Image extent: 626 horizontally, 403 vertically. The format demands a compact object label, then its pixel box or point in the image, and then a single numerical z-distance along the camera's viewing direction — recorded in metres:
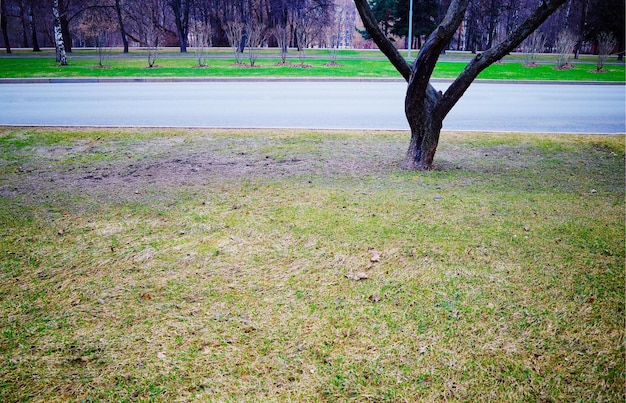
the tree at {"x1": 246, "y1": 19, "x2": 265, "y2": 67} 25.56
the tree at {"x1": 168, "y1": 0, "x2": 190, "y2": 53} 34.91
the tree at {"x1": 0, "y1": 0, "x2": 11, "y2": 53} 33.84
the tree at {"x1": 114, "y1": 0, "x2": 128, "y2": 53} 33.88
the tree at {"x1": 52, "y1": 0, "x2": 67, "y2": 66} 23.73
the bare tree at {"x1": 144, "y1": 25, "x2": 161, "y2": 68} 24.20
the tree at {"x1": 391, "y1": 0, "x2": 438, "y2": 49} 38.22
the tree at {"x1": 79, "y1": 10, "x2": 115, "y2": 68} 27.27
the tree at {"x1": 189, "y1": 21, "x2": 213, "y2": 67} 25.98
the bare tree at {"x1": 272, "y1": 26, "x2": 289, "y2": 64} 25.39
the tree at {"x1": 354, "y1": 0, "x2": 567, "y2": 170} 5.88
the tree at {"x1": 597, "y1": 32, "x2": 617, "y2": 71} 23.12
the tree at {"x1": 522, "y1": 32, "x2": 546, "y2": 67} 26.66
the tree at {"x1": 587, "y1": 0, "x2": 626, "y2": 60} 36.16
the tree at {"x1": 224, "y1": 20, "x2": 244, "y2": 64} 25.45
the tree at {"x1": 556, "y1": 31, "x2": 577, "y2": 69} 23.88
